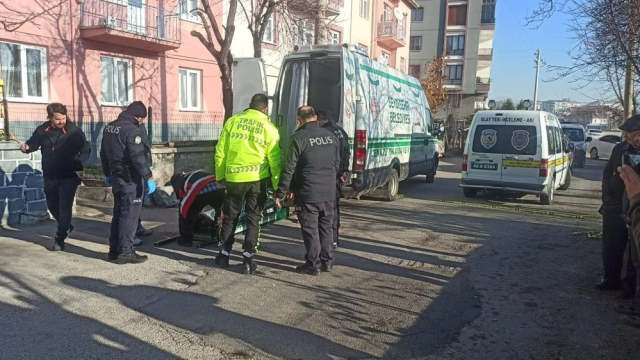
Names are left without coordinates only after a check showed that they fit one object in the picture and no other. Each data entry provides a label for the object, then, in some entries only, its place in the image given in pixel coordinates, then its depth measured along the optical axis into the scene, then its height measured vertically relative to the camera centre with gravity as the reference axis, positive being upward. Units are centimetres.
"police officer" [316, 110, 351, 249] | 643 -34
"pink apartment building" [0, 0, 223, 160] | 1342 +174
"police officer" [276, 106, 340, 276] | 544 -60
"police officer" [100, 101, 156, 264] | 563 -60
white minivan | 1059 -41
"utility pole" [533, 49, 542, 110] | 4060 +384
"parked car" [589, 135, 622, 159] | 2731 -43
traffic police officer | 542 -45
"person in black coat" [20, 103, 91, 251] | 612 -50
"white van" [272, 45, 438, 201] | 844 +52
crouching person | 652 -100
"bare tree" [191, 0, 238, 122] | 1287 +199
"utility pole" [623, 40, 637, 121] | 768 +124
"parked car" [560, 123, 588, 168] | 2188 -14
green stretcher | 666 -147
